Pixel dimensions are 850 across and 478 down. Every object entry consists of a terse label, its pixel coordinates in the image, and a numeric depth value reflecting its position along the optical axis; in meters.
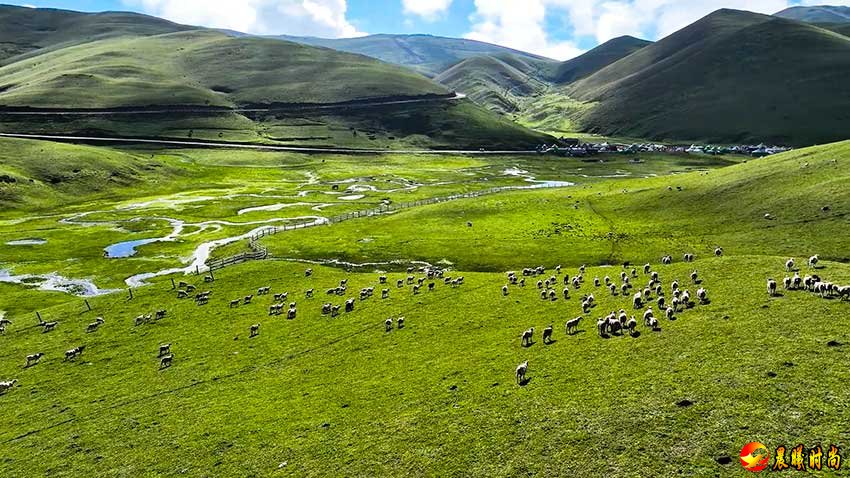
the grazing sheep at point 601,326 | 39.13
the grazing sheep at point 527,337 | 41.24
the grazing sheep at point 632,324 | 38.53
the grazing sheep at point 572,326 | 41.53
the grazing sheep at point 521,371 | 34.00
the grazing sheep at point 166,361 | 48.63
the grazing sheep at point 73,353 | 52.50
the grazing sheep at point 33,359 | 52.12
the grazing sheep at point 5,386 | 46.57
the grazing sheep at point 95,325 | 59.82
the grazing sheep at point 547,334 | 40.77
